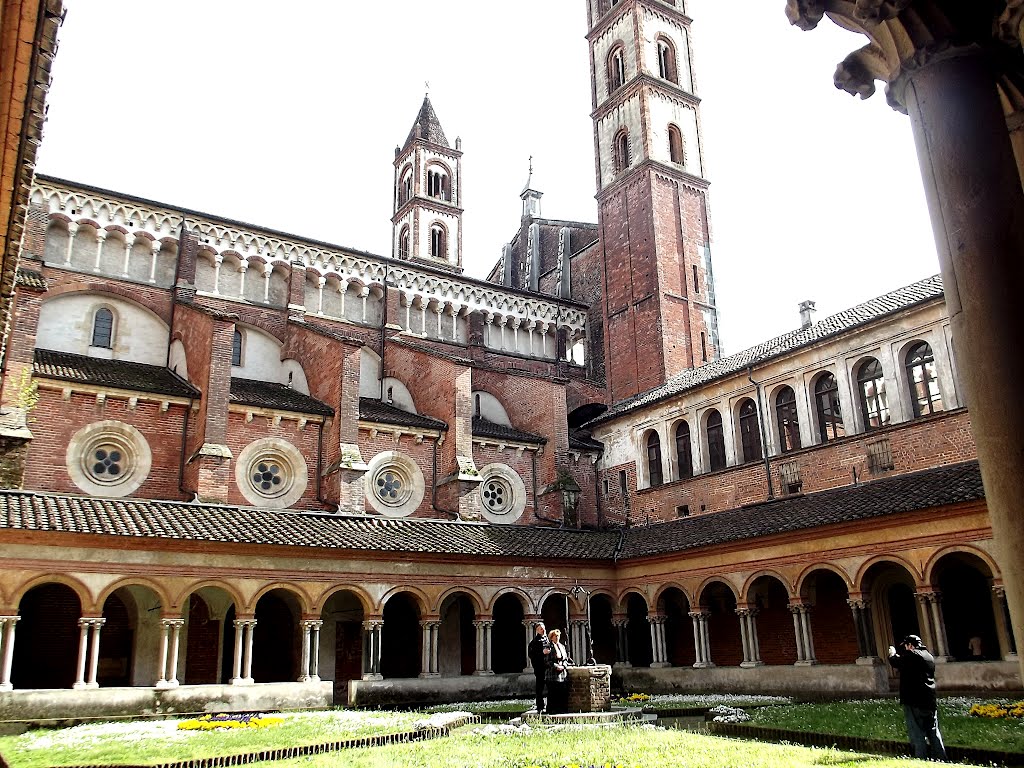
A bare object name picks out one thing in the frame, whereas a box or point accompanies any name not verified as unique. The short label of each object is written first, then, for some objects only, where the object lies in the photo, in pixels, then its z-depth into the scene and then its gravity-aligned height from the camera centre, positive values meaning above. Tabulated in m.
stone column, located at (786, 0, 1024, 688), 4.22 +2.23
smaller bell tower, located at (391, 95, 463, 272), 49.56 +25.29
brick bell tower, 38.19 +19.89
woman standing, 16.53 -0.91
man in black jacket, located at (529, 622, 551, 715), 17.19 -0.34
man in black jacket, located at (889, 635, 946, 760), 10.73 -0.91
